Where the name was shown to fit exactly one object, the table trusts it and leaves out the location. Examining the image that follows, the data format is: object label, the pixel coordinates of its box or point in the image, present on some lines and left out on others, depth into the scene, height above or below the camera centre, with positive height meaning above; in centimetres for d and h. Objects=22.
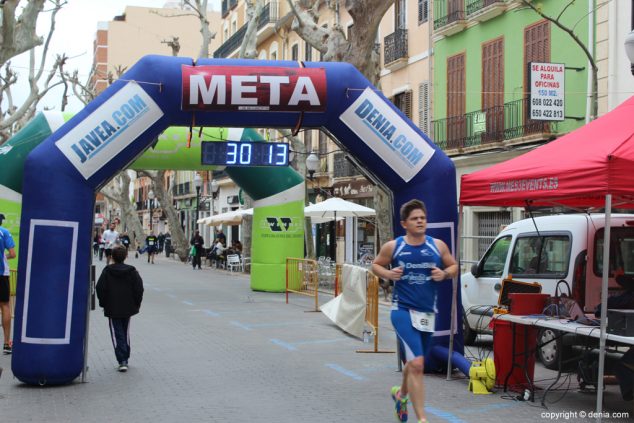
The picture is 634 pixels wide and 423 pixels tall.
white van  1048 +28
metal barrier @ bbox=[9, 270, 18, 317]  1767 -26
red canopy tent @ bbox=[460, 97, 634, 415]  763 +102
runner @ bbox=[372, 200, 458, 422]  752 -2
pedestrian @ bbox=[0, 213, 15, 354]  1162 -21
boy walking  1055 -32
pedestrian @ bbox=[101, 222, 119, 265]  3275 +117
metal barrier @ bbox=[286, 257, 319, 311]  2045 -3
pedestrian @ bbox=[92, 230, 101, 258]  5392 +153
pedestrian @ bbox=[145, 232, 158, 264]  4394 +125
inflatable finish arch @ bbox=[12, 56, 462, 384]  966 +142
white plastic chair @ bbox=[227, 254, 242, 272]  3559 +48
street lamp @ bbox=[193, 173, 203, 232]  4178 +422
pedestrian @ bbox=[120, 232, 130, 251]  4419 +147
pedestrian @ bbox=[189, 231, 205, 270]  3916 +99
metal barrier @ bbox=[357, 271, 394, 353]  1264 -42
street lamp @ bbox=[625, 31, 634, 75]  1013 +269
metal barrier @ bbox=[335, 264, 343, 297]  1797 -1
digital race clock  1276 +176
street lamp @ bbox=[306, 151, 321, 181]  2667 +337
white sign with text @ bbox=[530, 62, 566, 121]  1997 +424
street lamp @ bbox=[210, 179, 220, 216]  4354 +409
